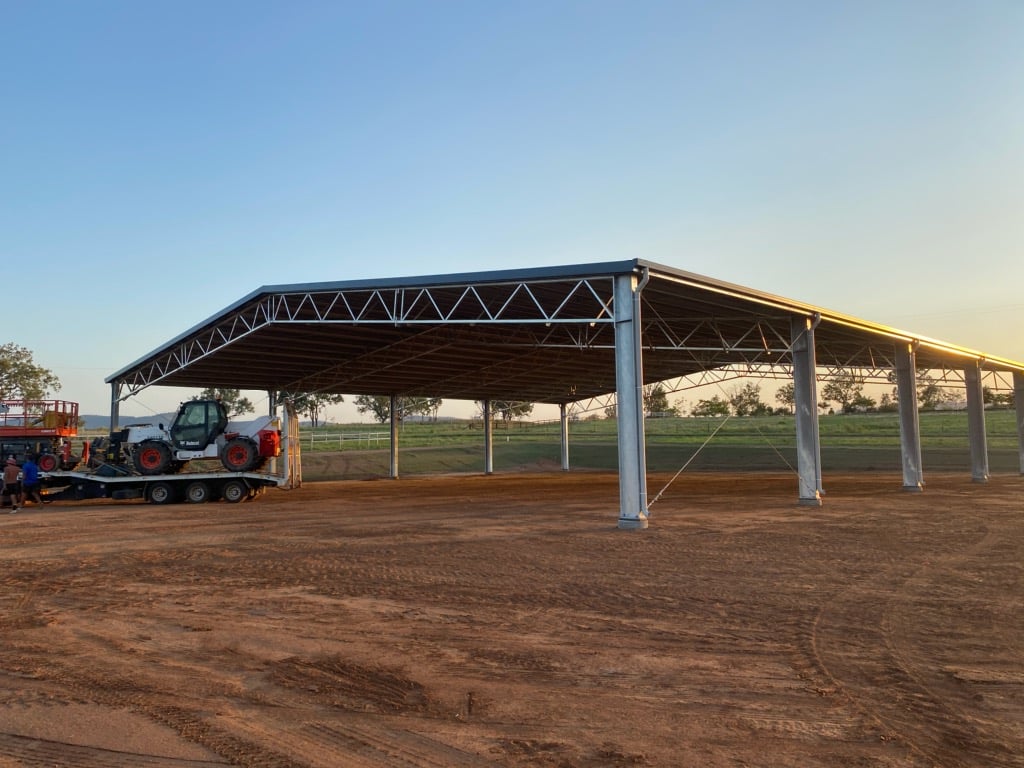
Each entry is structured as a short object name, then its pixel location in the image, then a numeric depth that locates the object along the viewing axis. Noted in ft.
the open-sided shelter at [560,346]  55.01
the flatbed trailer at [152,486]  73.15
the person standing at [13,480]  68.69
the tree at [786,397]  296.55
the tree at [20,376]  153.07
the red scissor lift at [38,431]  75.82
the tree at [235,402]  248.97
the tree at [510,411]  169.64
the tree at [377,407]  299.99
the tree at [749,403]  285.84
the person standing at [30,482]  69.00
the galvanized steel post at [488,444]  145.18
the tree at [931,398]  252.38
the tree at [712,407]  251.44
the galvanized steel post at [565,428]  148.66
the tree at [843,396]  273.44
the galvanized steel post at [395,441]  126.00
